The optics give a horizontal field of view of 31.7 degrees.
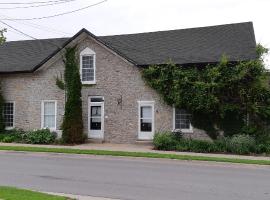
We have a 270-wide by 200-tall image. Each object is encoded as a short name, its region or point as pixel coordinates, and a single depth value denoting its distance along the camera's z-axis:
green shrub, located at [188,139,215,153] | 21.65
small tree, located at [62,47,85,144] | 25.25
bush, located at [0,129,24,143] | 26.44
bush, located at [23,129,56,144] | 25.86
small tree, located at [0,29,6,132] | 28.56
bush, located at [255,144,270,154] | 21.02
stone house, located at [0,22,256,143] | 24.98
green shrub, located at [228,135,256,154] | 21.03
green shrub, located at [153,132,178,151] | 22.55
